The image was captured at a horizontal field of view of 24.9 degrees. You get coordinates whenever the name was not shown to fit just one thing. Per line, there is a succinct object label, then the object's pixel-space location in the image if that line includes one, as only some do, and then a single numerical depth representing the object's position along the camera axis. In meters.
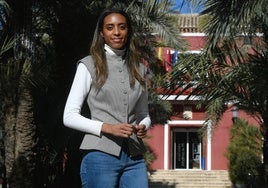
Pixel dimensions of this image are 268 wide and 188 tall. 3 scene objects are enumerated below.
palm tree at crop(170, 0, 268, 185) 7.14
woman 2.45
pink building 26.22
